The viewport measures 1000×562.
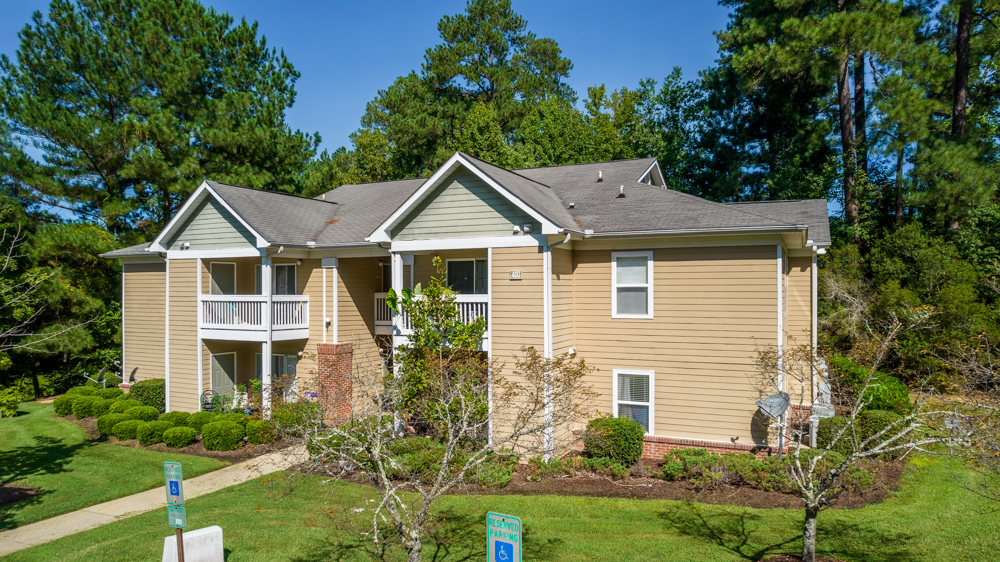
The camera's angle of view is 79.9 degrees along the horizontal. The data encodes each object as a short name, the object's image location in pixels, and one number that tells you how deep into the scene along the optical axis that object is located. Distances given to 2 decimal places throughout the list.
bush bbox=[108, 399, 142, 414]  18.05
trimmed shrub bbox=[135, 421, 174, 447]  16.38
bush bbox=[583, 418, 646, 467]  12.77
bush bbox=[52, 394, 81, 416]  20.12
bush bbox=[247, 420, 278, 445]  16.12
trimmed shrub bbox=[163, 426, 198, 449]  16.08
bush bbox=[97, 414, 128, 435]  17.28
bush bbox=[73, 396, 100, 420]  19.56
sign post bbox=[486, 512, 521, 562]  5.36
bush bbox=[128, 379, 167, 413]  19.36
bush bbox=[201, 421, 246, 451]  15.77
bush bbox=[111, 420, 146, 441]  16.86
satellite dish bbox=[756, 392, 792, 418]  11.98
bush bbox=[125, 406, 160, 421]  17.61
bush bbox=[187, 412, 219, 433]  16.88
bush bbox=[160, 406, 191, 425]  17.02
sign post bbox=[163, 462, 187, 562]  7.09
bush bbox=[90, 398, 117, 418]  19.12
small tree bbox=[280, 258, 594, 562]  6.98
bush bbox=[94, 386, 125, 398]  20.34
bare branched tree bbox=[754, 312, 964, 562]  7.02
